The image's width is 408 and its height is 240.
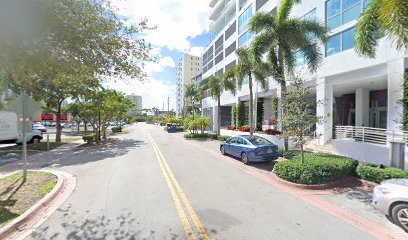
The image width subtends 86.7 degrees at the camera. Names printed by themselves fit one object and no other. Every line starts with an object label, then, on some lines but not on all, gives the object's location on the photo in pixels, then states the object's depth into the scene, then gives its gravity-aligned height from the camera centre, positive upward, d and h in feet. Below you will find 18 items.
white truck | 66.49 -4.84
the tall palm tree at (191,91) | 155.12 +19.81
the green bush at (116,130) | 137.22 -7.77
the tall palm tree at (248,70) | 57.79 +13.35
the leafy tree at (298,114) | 28.25 +0.69
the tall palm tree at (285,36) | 43.77 +17.16
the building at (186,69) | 378.53 +88.19
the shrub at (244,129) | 75.29 -3.53
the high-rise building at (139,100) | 602.65 +52.82
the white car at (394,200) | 14.93 -5.83
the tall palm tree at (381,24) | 21.72 +11.16
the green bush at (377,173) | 23.17 -5.90
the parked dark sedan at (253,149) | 35.81 -5.25
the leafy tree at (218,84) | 73.15 +12.60
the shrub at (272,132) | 59.62 -3.56
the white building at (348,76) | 39.52 +9.97
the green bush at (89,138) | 68.85 -6.52
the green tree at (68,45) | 16.87 +6.72
